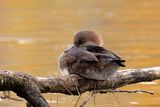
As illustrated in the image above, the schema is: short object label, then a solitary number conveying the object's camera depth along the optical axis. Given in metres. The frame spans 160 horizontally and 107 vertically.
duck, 12.01
